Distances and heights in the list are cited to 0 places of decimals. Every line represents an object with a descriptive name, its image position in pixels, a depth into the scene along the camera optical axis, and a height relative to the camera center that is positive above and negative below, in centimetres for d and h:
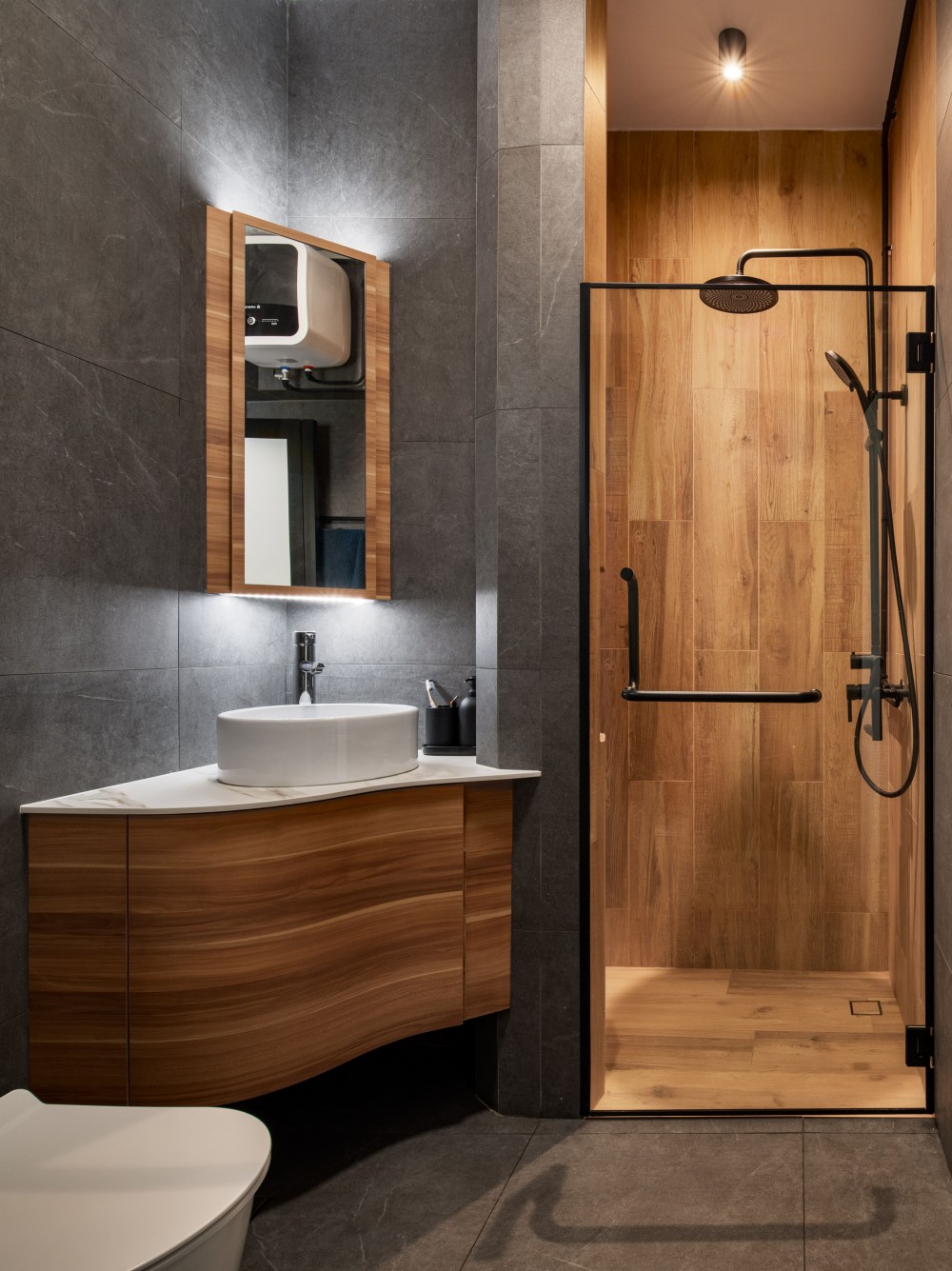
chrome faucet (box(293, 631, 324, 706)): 247 -9
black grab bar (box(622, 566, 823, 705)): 219 -15
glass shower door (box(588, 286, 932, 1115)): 218 -9
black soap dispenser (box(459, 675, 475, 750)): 247 -24
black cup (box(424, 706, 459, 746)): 248 -26
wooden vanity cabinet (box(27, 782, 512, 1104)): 174 -62
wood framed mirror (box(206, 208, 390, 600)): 234 +58
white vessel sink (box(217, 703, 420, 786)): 192 -25
